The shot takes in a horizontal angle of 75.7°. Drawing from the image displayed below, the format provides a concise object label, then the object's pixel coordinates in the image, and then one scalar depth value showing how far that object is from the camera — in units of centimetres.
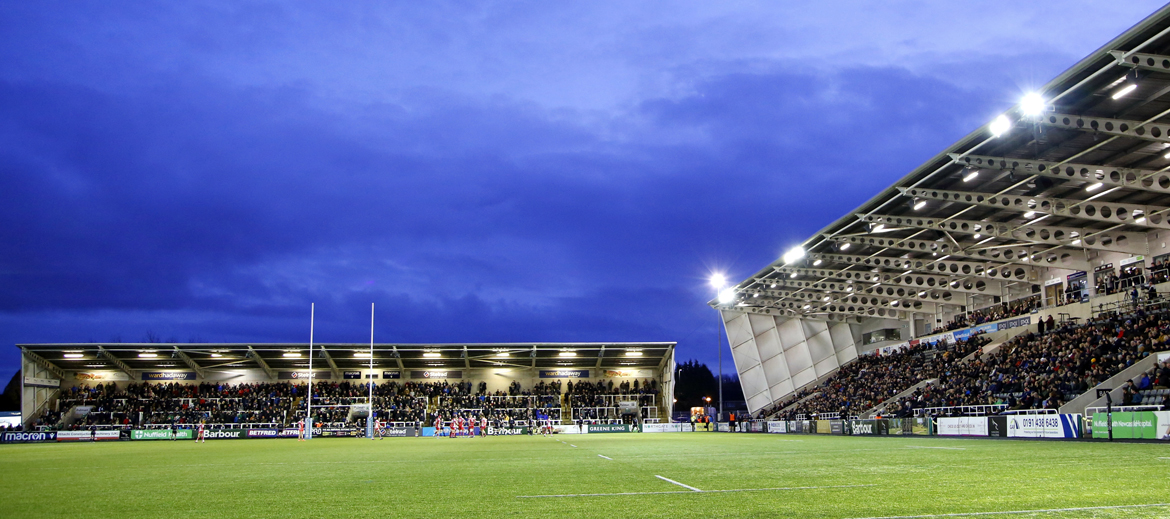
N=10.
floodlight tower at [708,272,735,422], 5316
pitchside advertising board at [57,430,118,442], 5512
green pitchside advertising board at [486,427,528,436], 5788
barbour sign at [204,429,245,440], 5612
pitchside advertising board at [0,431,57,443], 5275
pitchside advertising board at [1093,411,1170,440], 2102
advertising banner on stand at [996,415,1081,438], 2459
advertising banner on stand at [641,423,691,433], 5991
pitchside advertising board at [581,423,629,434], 5984
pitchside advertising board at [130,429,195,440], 5628
